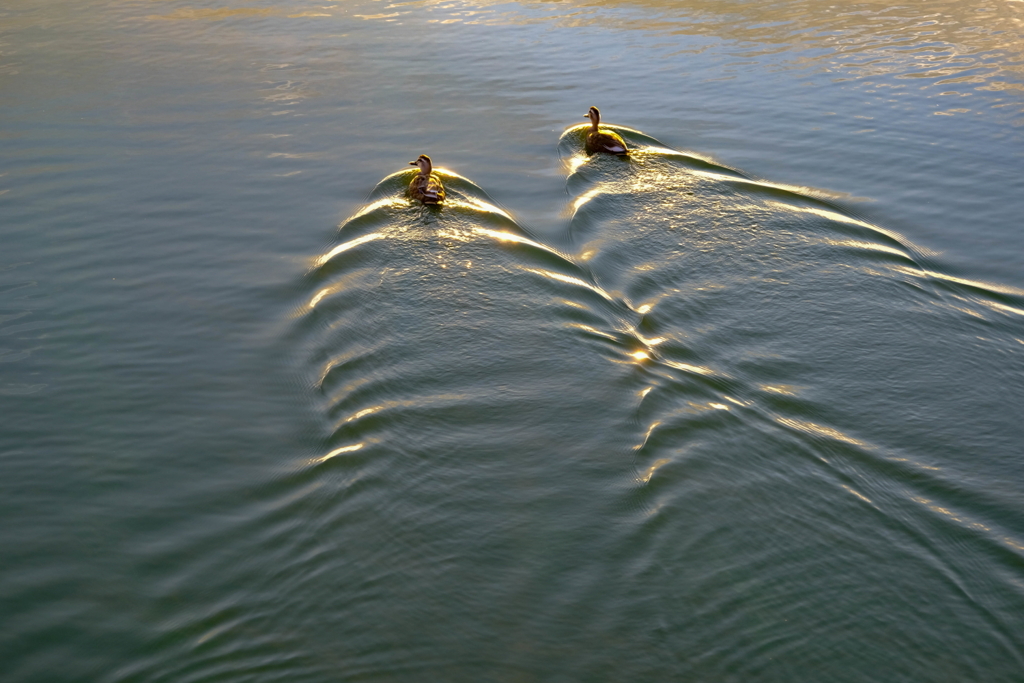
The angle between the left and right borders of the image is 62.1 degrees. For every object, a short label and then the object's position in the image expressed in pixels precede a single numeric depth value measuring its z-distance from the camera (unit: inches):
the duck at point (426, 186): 398.9
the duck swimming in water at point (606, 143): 445.4
